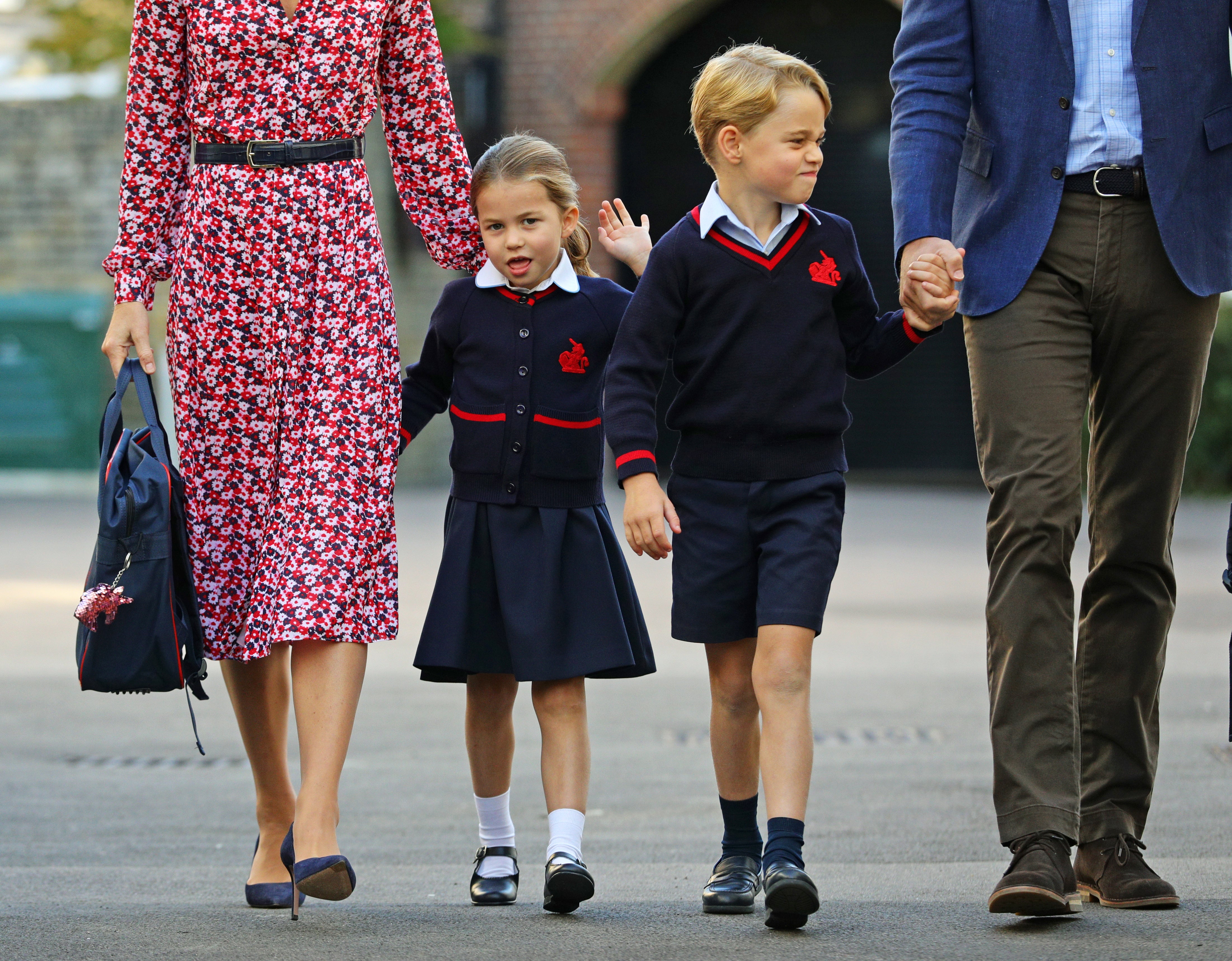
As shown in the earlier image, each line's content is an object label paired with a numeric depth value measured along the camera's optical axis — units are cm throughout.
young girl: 723
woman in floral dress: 709
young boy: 707
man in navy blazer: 682
